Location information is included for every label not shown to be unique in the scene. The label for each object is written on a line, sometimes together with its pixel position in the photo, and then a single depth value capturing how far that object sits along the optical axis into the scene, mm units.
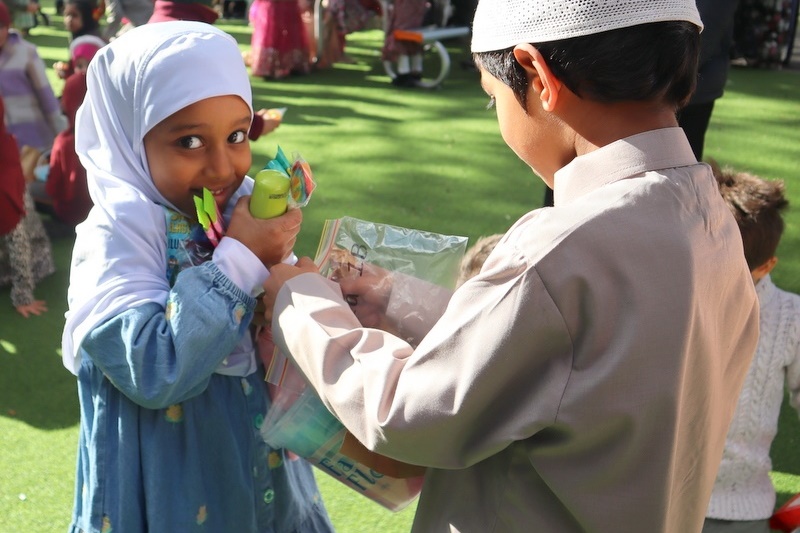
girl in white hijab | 1604
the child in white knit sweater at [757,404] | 2461
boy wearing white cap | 1140
